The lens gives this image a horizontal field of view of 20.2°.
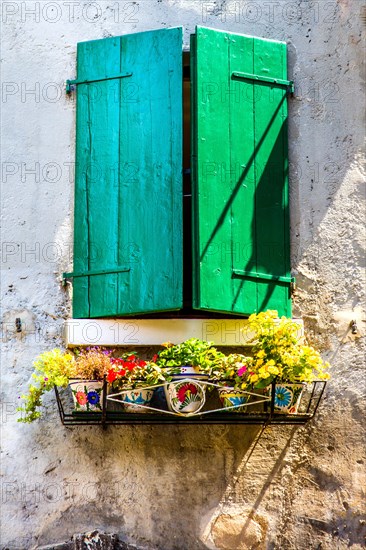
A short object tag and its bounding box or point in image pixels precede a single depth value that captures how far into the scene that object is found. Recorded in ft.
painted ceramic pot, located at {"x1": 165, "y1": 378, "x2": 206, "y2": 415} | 19.12
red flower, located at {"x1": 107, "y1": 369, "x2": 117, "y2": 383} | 19.24
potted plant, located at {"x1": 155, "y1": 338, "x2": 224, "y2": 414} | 19.13
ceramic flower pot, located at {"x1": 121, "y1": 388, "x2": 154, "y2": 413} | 19.31
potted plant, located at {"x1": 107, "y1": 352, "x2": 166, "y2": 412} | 19.21
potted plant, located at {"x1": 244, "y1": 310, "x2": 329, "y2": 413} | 19.03
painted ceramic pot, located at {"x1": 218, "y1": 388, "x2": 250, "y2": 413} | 19.30
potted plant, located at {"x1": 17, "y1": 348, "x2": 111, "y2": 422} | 19.29
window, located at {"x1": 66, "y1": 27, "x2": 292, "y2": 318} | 20.77
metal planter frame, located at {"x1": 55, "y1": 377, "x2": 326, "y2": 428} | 19.30
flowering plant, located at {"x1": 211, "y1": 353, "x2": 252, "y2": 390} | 19.26
